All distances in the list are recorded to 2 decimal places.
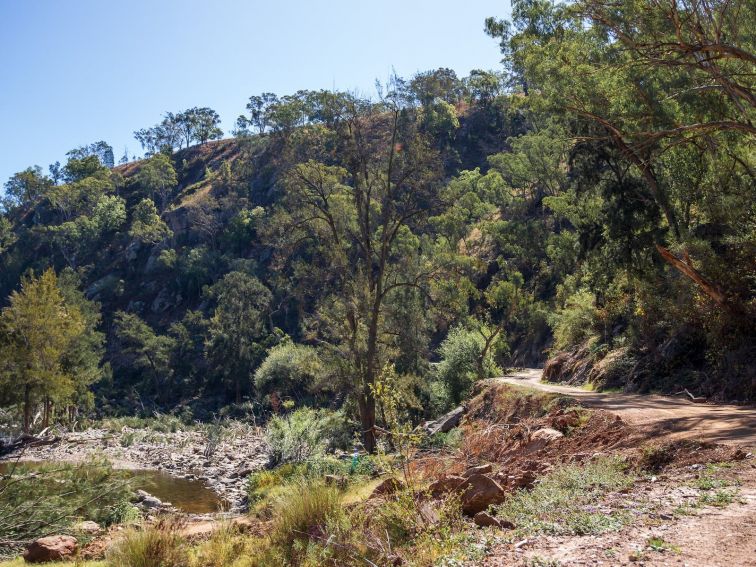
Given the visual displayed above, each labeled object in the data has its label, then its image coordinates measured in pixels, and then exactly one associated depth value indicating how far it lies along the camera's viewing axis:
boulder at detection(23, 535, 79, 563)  9.29
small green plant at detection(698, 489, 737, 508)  5.79
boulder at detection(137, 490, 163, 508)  18.55
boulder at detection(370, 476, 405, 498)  8.29
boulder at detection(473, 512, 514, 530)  6.35
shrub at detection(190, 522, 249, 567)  8.36
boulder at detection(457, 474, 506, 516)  7.36
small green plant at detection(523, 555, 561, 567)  4.90
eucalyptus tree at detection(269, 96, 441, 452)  18.27
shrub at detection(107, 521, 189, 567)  7.84
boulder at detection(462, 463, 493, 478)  8.60
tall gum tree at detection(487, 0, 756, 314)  10.74
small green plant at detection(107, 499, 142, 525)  13.99
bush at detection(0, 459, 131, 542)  9.30
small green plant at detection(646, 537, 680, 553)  4.84
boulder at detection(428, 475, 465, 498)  7.84
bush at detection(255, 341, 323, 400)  45.18
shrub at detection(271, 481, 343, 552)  8.34
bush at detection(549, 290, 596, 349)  23.61
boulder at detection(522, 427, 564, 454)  10.38
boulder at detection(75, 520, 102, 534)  11.11
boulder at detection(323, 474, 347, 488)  11.44
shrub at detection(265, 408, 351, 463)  20.70
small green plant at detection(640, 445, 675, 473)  7.68
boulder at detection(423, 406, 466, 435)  18.47
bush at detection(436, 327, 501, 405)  26.31
